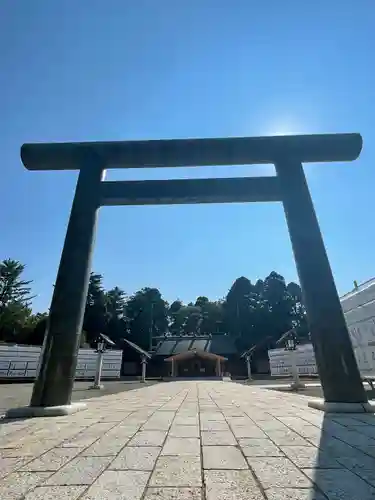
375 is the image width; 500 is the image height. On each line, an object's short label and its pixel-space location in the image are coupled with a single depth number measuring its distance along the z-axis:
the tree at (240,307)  41.52
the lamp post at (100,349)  13.76
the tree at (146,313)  44.97
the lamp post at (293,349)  11.30
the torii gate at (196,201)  4.55
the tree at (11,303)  33.75
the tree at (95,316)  40.13
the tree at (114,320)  41.28
